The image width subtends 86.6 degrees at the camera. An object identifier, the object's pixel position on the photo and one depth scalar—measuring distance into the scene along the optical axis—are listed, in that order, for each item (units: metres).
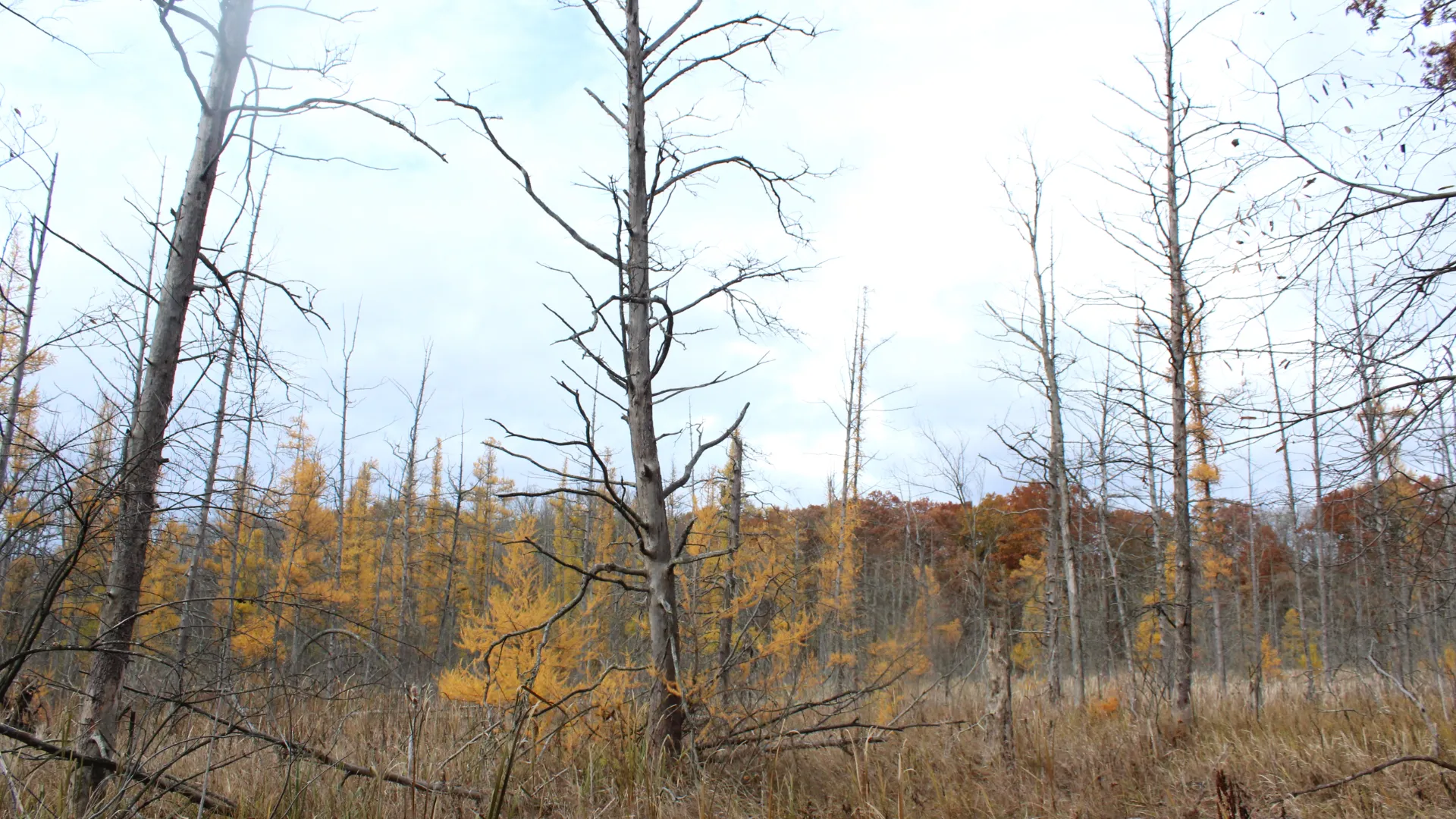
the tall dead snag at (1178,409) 8.04
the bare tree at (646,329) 5.18
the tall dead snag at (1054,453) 12.35
